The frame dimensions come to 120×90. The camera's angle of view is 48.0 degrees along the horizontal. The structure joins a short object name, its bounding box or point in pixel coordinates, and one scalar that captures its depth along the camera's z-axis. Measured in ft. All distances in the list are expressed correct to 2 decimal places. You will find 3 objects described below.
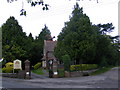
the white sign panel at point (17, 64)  59.10
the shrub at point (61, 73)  55.32
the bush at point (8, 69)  63.48
